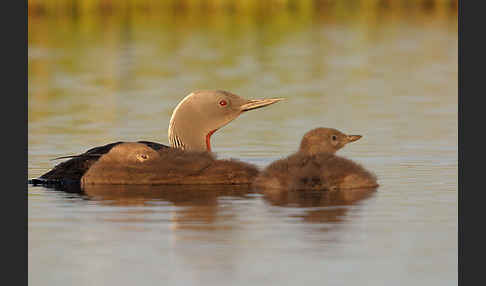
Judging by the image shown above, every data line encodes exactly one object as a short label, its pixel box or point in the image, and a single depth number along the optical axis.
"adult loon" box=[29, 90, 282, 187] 19.47
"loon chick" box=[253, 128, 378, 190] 18.50
